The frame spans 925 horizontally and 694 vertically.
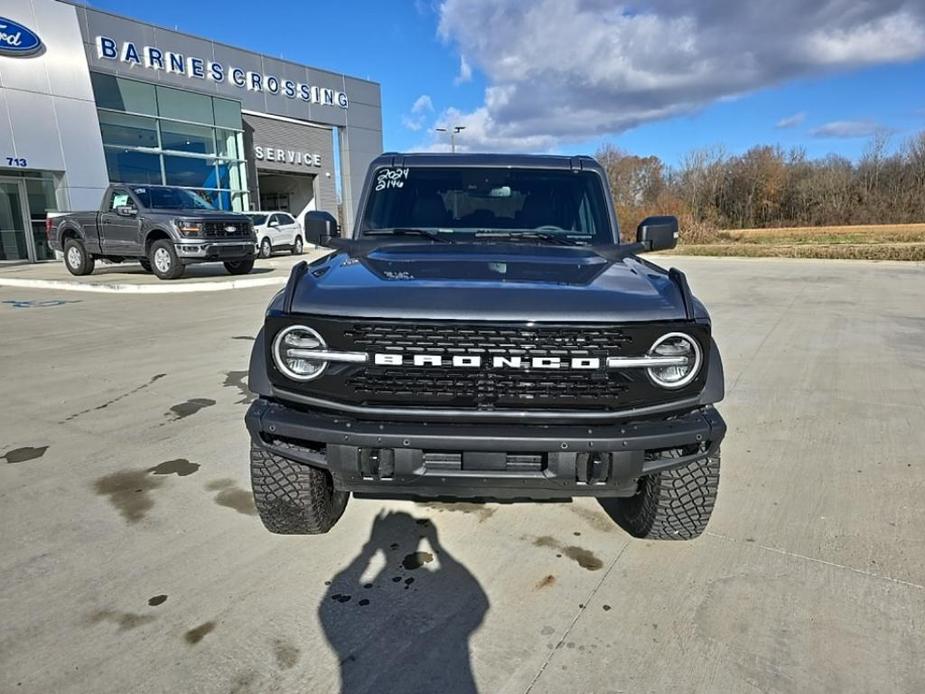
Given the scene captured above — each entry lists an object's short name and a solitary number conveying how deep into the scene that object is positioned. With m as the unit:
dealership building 17.88
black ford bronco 2.25
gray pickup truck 12.80
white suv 22.20
